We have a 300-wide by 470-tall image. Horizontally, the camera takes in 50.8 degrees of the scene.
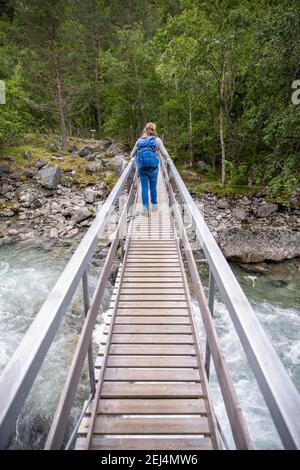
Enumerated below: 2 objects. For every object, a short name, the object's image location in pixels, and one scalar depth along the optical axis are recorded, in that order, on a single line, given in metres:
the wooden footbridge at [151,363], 1.20
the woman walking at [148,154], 6.02
